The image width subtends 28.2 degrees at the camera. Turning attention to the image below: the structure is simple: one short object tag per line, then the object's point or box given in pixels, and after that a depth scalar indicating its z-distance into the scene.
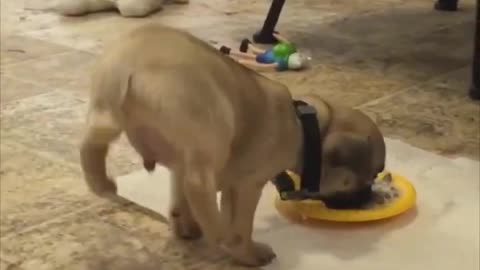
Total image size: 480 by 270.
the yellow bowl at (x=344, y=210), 1.60
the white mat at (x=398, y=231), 1.50
